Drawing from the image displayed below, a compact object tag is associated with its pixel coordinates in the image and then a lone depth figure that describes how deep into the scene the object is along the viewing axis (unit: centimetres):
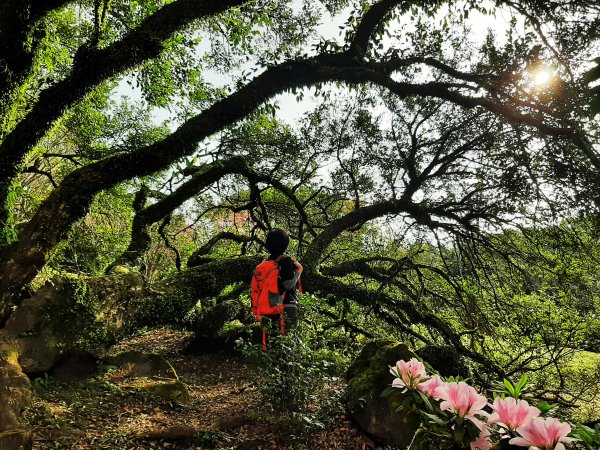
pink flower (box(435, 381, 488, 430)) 125
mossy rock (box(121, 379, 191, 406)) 458
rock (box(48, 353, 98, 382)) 471
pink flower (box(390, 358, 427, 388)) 159
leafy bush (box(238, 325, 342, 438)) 346
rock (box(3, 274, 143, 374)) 448
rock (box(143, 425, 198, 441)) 344
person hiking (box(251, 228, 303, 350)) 402
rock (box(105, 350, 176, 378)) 539
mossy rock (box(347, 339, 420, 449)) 346
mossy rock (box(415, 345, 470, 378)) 522
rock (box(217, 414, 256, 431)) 380
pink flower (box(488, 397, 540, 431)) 115
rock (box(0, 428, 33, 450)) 249
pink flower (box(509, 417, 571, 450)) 99
